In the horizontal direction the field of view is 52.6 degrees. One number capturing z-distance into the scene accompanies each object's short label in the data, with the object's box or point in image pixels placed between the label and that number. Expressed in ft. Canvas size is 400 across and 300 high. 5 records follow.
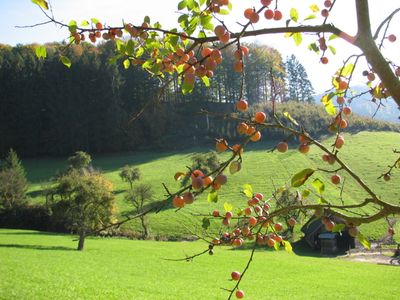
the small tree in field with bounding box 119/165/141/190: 144.36
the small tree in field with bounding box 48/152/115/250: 84.84
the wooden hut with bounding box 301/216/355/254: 106.01
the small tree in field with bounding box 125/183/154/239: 126.31
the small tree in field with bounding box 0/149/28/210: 129.80
